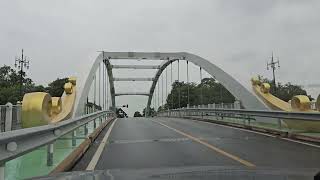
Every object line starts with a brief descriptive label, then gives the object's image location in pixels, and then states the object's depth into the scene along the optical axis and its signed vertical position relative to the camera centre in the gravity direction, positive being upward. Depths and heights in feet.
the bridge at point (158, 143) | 10.77 -3.52
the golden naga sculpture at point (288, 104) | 31.52 +0.29
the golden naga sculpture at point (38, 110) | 35.70 -0.89
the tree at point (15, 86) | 154.98 +13.19
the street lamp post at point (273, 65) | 124.70 +19.45
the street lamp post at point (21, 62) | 111.27 +19.35
